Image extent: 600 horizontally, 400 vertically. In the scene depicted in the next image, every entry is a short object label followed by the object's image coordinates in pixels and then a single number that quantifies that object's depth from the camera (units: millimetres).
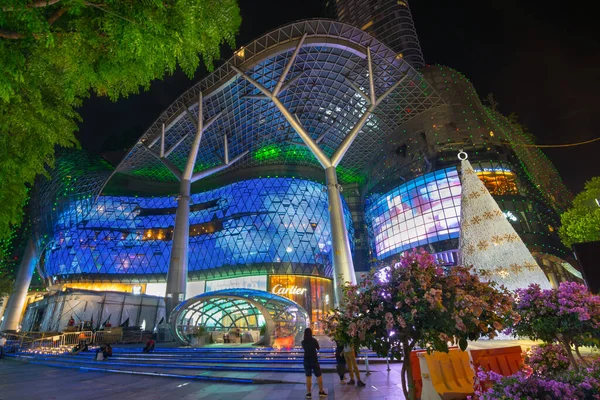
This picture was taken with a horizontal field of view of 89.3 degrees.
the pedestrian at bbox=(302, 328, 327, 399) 8258
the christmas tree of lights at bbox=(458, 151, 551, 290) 13742
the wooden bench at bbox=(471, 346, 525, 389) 6746
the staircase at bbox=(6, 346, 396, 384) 11906
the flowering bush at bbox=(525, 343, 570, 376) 6024
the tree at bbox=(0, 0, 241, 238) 5578
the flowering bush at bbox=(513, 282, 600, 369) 6820
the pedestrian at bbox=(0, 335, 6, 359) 23156
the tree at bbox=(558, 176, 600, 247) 28203
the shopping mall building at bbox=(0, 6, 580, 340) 33188
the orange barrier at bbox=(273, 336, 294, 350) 19953
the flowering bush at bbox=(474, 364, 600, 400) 3094
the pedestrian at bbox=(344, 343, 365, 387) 9312
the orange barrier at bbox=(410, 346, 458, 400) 7898
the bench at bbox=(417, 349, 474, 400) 6531
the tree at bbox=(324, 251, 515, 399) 4898
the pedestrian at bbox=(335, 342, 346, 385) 9873
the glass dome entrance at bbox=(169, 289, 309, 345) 20597
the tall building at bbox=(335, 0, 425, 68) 69000
